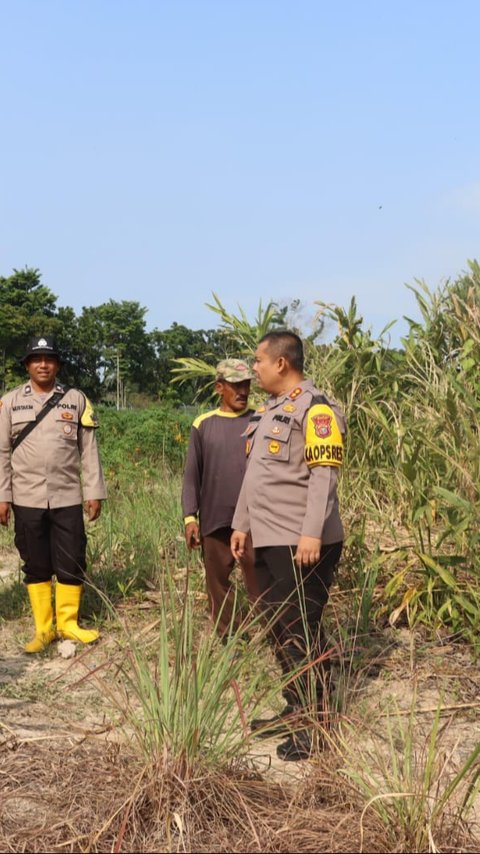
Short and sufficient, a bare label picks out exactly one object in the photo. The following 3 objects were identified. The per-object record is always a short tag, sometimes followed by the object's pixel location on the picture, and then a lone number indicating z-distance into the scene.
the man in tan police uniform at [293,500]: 3.64
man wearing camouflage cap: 5.09
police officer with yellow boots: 5.45
